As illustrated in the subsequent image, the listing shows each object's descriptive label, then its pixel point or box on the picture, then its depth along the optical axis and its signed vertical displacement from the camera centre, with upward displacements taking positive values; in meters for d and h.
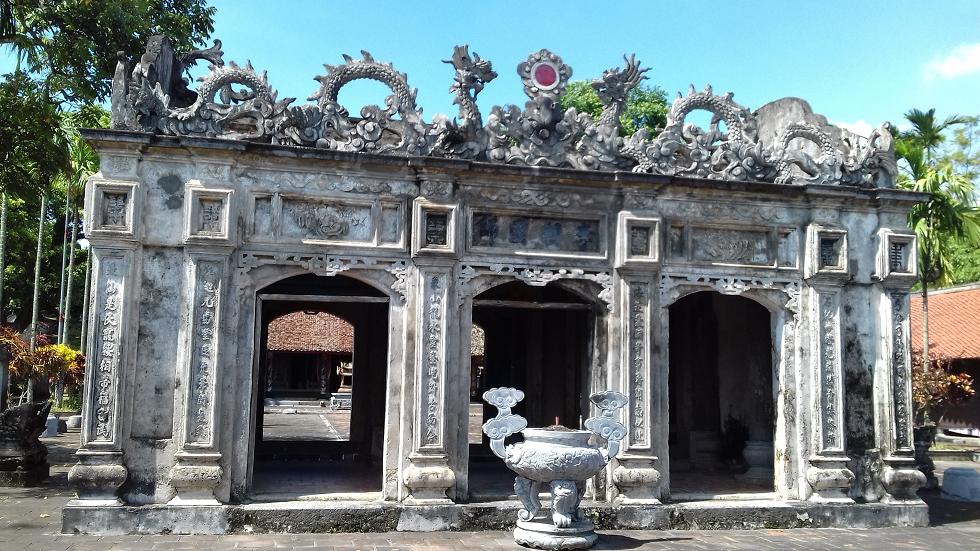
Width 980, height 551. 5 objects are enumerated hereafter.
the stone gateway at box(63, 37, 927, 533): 8.98 +1.08
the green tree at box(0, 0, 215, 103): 13.45 +5.37
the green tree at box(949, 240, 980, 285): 34.22 +4.35
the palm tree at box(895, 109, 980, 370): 17.56 +3.61
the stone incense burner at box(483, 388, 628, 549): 8.26 -1.06
